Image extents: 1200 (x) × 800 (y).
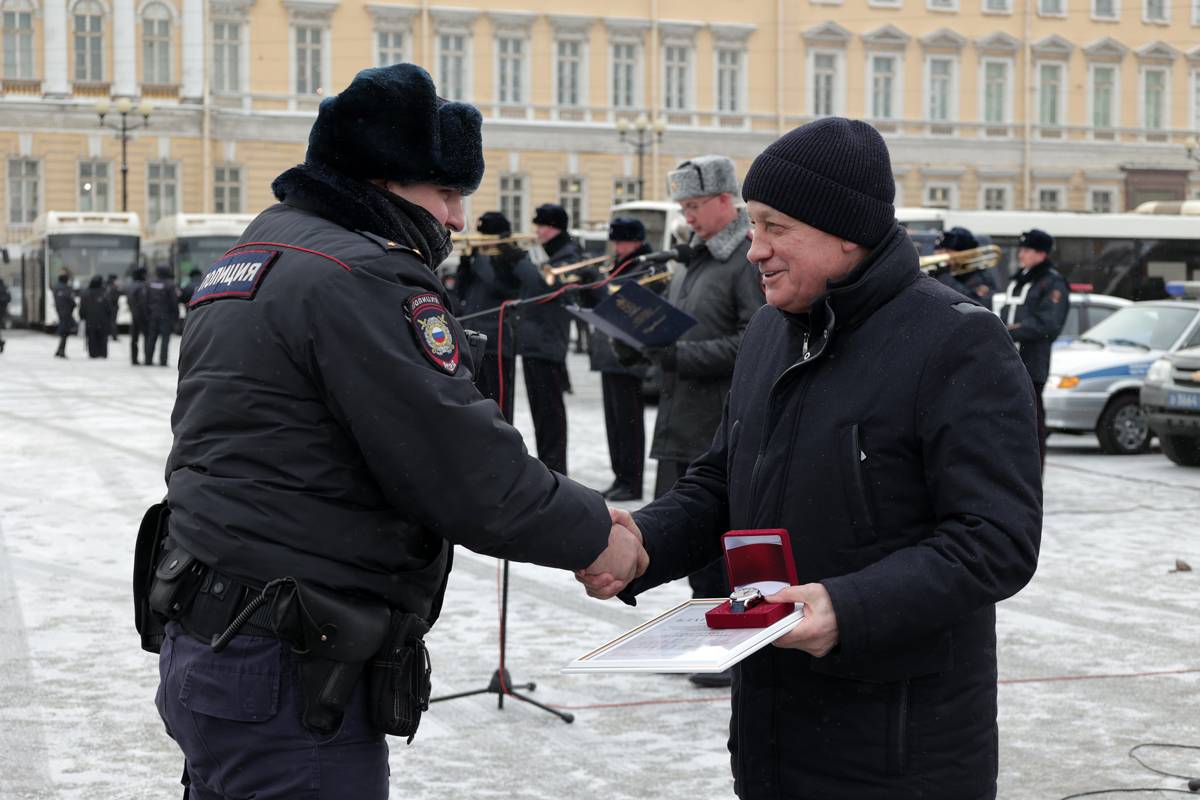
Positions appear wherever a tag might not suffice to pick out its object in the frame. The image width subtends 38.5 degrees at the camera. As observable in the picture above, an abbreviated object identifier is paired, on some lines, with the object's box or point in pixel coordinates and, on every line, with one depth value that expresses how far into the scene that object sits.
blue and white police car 15.80
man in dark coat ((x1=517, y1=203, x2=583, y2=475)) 11.79
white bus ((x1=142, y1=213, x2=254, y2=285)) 39.59
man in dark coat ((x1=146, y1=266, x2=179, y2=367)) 27.62
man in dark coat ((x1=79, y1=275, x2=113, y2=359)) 30.95
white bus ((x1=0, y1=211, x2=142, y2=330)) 40.72
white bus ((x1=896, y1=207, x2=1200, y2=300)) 31.94
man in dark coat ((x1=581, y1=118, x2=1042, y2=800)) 2.83
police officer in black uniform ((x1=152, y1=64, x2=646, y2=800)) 2.81
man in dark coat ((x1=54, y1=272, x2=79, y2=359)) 32.25
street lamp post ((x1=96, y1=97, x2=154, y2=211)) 43.03
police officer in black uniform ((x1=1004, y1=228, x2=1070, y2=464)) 12.20
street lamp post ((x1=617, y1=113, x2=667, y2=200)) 44.59
